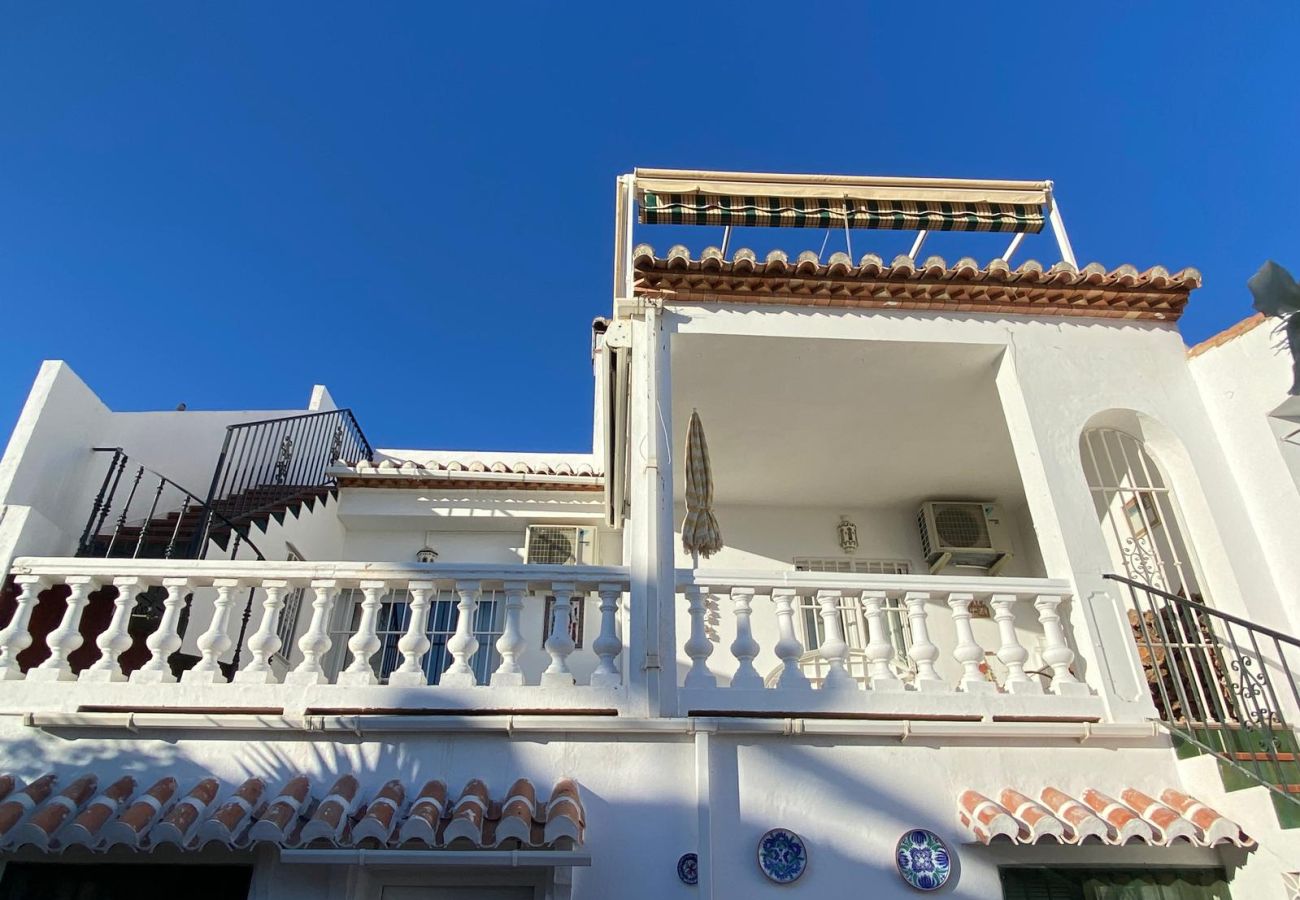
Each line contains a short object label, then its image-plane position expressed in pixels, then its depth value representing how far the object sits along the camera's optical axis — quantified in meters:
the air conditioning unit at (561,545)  8.90
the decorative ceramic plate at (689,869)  4.06
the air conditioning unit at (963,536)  8.57
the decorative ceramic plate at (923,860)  4.16
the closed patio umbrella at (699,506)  5.74
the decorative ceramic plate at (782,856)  4.14
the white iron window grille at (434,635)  8.12
